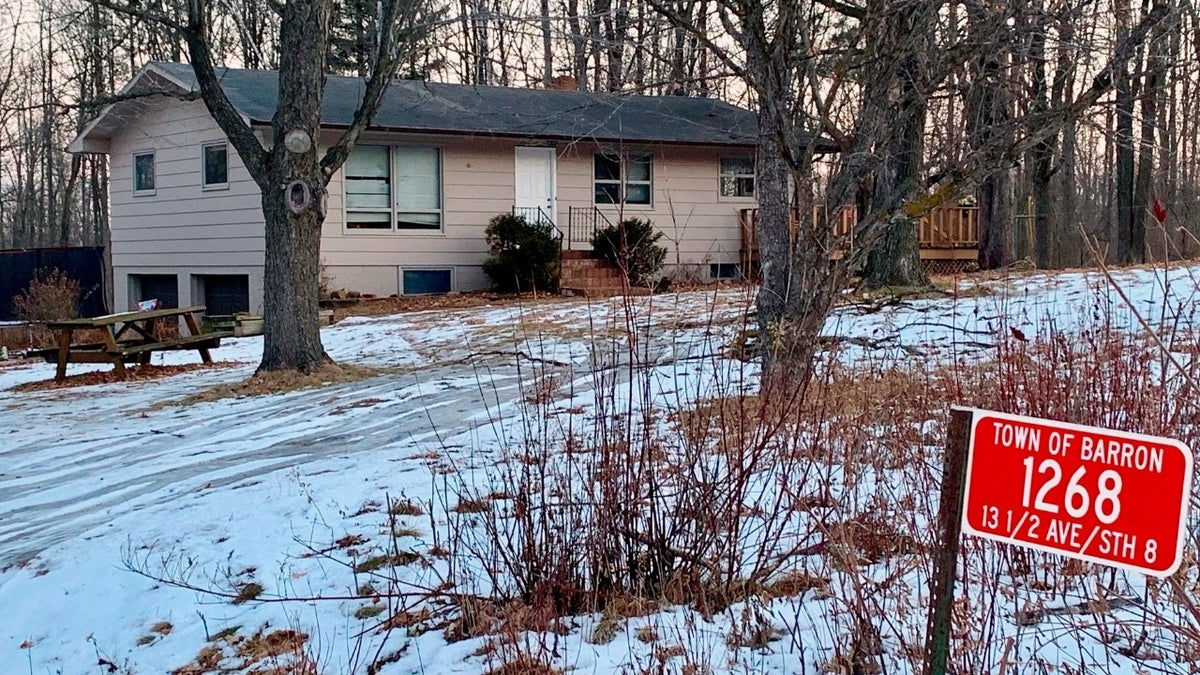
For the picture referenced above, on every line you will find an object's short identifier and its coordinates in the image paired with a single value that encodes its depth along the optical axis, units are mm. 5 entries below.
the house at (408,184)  19859
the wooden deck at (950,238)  22438
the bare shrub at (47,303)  18922
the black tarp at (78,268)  23031
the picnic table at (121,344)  12150
